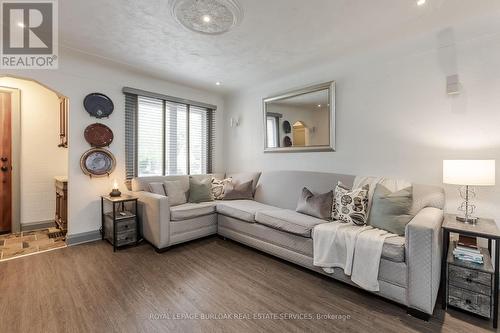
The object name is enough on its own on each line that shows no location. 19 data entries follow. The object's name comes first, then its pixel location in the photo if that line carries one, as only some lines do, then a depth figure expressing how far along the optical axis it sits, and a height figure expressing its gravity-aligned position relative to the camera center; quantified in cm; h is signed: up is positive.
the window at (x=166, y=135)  360 +52
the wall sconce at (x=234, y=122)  451 +84
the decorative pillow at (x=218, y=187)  377 -36
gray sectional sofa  173 -67
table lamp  183 -7
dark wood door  350 +4
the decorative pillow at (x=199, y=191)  353 -40
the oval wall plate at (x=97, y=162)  316 +4
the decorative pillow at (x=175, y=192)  335 -39
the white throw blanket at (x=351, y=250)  191 -75
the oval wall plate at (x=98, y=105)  317 +84
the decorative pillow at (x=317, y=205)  258 -46
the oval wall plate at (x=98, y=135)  317 +42
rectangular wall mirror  319 +67
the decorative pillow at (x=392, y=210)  208 -43
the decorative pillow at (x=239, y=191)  369 -42
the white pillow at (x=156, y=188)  332 -34
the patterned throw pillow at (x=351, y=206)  236 -43
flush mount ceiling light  192 +132
